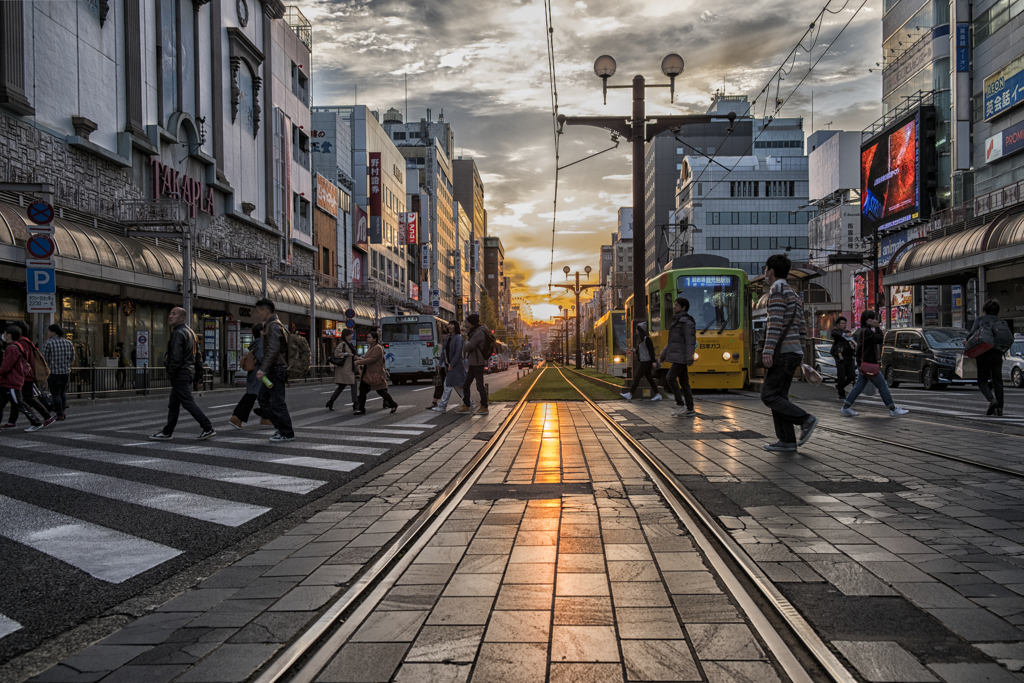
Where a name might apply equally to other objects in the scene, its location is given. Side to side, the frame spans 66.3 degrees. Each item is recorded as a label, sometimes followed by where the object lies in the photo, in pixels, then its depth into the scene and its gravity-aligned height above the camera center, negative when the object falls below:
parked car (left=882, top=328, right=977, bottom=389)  20.73 -0.53
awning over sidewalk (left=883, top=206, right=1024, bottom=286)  28.00 +3.26
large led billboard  45.06 +9.74
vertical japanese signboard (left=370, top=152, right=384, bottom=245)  69.75 +12.85
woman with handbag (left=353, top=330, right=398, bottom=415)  14.45 -0.59
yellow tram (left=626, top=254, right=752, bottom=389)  19.56 +0.48
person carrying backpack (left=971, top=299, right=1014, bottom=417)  11.21 -0.33
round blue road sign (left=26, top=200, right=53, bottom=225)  16.03 +2.81
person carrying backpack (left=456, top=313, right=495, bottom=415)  14.21 -0.15
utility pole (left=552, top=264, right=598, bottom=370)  54.34 +3.81
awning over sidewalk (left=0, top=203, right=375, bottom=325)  20.39 +2.82
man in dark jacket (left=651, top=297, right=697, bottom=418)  12.65 -0.12
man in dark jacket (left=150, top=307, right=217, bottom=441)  9.91 -0.33
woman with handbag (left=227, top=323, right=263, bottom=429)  10.99 -0.69
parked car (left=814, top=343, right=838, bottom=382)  28.30 -0.94
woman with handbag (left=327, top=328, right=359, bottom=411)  16.05 -0.38
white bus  31.77 -0.05
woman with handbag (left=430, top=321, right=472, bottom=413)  14.47 -0.37
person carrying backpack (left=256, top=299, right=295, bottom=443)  9.61 -0.34
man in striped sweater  7.76 -0.18
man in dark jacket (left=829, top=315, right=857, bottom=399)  15.39 -0.39
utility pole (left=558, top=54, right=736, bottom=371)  17.75 +4.89
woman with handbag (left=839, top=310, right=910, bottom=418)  11.60 -0.39
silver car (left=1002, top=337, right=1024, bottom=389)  23.20 -0.93
